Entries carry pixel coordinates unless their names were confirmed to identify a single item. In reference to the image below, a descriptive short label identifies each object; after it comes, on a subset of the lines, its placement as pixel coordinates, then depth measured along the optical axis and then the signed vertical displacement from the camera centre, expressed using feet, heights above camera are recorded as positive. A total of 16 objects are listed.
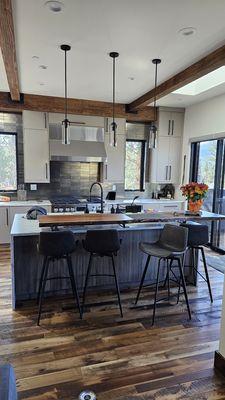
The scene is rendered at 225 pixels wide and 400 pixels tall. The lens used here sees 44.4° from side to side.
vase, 11.62 -1.20
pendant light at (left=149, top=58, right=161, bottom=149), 10.90 +1.66
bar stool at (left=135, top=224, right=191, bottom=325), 9.32 -2.54
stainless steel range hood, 18.01 +1.92
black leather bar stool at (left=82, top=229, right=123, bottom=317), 9.36 -2.29
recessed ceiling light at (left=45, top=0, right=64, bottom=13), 7.50 +4.65
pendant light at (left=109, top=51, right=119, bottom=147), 10.75 +2.04
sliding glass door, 17.12 +0.01
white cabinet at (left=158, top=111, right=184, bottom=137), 19.88 +3.82
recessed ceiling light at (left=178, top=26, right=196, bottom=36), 8.75 +4.70
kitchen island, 10.22 -3.36
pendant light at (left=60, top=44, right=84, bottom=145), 10.34 +1.67
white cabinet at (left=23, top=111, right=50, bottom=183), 17.84 +1.78
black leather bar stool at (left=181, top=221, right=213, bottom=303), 10.63 -2.24
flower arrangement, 11.34 -0.72
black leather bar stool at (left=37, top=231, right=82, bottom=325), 8.99 -2.41
